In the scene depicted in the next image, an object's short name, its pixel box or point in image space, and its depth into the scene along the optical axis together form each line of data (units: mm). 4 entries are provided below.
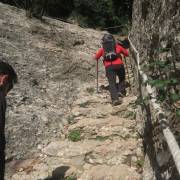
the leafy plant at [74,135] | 3972
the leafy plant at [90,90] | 5368
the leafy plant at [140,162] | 3225
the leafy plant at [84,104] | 4874
